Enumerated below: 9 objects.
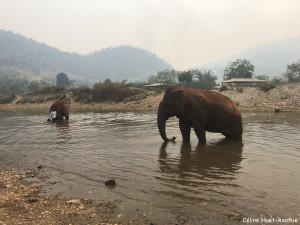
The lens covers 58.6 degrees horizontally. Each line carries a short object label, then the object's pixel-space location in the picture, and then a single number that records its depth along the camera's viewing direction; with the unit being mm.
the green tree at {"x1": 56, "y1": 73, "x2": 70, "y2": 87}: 152875
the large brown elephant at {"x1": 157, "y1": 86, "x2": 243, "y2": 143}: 10914
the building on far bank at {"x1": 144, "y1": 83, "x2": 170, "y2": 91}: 78344
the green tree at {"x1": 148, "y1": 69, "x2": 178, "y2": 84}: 113138
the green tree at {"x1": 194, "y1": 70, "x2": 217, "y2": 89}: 86975
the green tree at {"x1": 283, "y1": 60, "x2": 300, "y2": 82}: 74956
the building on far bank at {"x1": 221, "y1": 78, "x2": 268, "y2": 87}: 59806
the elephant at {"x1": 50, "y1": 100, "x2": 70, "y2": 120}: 23766
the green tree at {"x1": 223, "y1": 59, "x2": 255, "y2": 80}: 90212
